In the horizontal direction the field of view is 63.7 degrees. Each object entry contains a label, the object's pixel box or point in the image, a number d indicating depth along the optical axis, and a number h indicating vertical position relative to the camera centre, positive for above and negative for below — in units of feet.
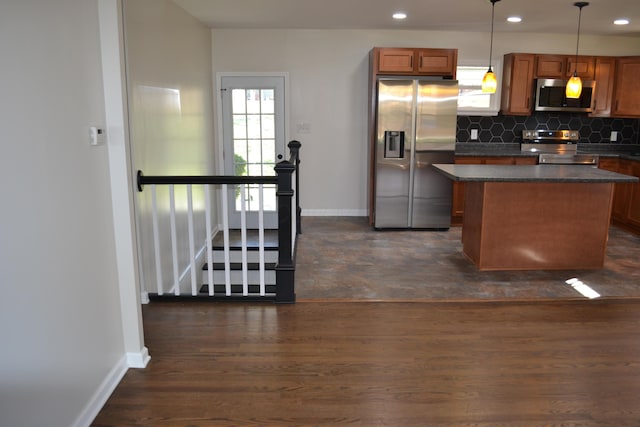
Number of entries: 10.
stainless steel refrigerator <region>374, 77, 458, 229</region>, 19.04 -0.80
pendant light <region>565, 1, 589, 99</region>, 14.74 +1.23
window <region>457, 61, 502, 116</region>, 21.16 +1.37
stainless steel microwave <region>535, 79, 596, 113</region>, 20.52 +1.25
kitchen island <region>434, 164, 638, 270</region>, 14.61 -2.63
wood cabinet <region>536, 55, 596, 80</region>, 20.52 +2.47
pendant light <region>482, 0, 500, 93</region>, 14.55 +1.28
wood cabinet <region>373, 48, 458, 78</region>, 19.48 +2.56
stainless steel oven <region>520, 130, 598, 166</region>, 21.75 -0.51
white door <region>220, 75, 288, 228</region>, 20.81 +0.04
